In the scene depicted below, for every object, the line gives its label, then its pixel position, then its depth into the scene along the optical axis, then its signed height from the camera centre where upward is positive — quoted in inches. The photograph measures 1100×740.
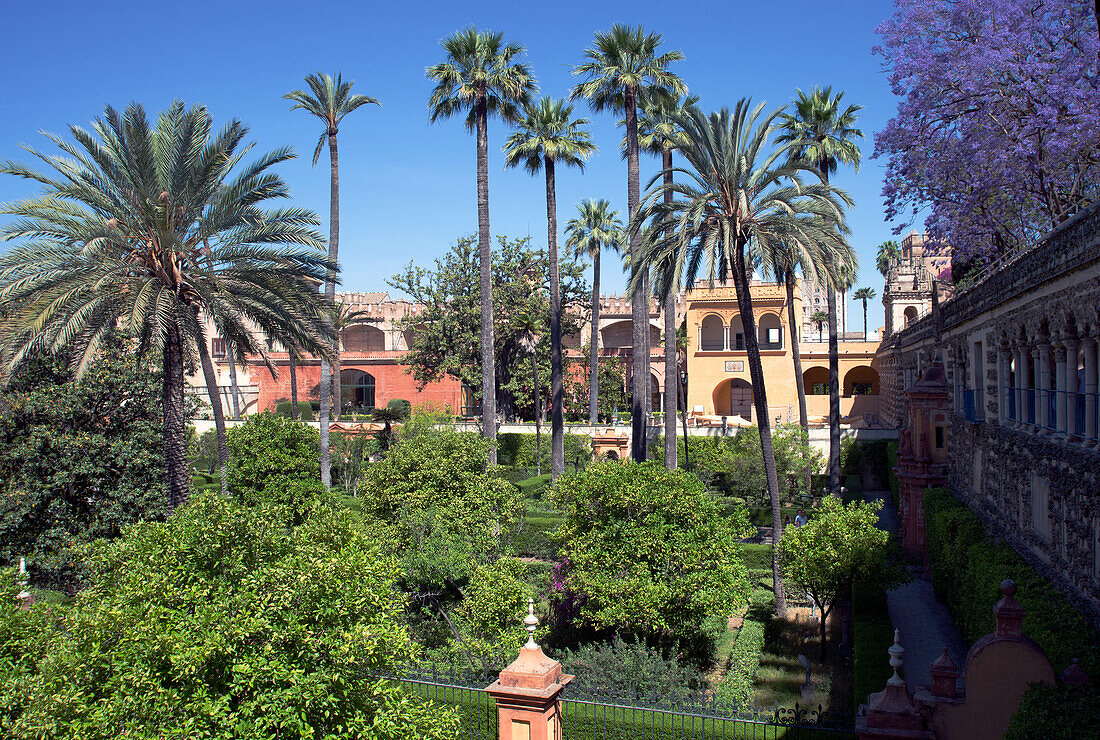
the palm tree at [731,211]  641.6 +152.0
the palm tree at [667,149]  893.8 +297.9
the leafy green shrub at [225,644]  250.1 -77.5
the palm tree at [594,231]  1792.6 +374.6
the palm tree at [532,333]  1470.2 +138.8
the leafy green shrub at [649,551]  532.1 -102.4
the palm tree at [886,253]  2628.0 +472.5
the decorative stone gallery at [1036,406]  364.5 -5.3
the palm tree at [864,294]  2940.5 +378.1
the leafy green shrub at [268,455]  850.1 -55.4
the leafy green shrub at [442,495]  660.7 -83.1
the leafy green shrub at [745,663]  474.6 -176.6
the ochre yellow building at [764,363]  1720.0 +77.7
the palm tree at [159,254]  499.5 +100.4
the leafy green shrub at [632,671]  446.0 -154.2
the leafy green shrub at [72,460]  609.3 -42.6
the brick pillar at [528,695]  330.6 -119.2
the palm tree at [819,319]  2496.2 +253.3
